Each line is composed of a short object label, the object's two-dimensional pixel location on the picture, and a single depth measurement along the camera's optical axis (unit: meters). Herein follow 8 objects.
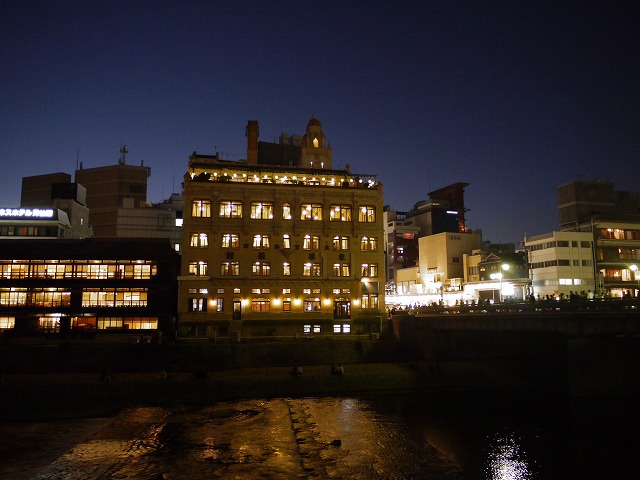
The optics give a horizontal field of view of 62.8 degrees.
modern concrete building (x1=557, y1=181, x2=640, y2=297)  96.00
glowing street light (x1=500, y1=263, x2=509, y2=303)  95.52
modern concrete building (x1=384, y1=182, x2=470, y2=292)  139.62
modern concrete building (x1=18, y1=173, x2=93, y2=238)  93.44
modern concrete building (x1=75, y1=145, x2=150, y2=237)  147.12
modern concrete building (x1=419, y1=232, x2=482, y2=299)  114.19
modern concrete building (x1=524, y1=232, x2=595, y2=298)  93.38
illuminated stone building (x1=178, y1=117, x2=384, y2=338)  75.94
